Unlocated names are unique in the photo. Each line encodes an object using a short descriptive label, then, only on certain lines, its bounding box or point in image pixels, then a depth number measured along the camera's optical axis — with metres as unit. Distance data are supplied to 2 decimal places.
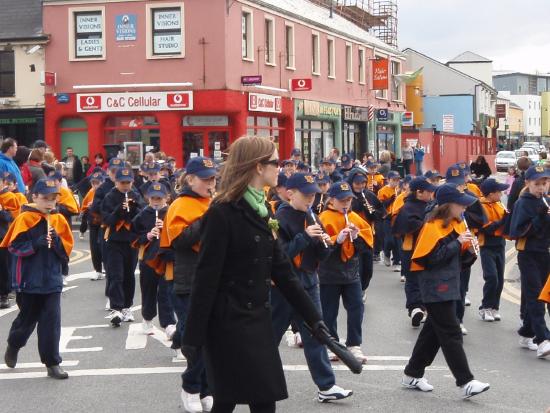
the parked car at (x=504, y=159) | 61.59
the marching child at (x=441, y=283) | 7.50
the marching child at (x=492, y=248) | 10.80
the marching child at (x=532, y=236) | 9.43
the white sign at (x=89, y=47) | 31.42
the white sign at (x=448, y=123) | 60.31
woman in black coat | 4.87
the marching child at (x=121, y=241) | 11.04
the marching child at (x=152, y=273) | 9.90
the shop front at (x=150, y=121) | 30.89
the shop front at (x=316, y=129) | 36.44
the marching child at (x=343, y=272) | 8.69
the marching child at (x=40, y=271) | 8.36
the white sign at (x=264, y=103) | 32.09
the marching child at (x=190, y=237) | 7.08
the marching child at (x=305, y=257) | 7.48
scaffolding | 48.66
